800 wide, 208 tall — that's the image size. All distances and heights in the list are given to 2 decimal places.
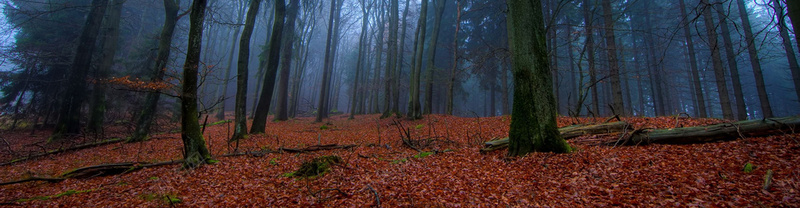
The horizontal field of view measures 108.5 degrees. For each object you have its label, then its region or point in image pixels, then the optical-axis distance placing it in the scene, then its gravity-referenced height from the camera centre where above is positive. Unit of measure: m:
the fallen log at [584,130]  6.01 +0.02
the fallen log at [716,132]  4.56 +0.02
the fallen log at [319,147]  7.37 -0.54
